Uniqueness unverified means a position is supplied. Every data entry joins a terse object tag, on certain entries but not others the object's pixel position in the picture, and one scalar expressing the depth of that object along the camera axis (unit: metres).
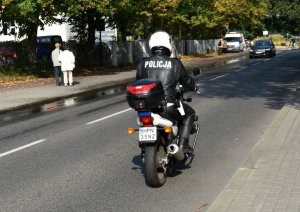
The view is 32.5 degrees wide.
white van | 66.31
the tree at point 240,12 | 55.13
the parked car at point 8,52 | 27.22
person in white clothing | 21.91
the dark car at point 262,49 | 44.69
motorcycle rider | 6.37
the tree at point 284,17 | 114.69
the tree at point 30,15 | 23.02
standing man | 22.39
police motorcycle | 5.94
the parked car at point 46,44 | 33.62
